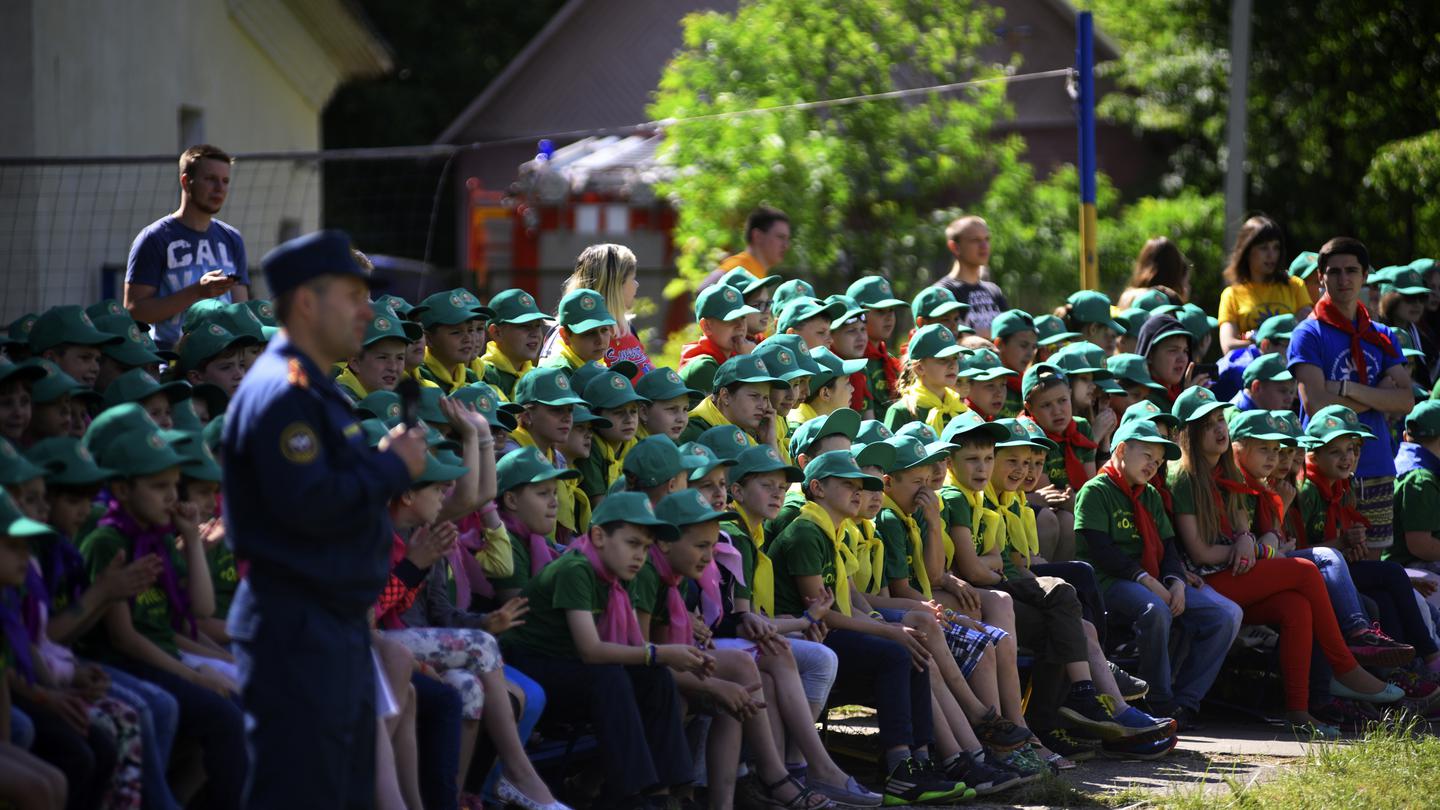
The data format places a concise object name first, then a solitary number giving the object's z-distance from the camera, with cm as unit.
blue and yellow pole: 2334
